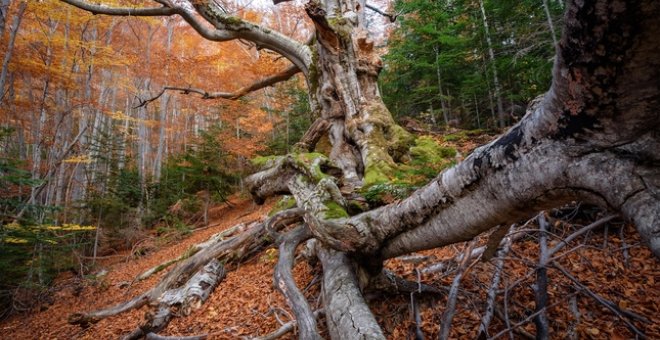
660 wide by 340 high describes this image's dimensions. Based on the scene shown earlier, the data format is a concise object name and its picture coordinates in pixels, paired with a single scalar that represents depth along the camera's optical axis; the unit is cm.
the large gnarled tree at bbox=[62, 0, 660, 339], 90
